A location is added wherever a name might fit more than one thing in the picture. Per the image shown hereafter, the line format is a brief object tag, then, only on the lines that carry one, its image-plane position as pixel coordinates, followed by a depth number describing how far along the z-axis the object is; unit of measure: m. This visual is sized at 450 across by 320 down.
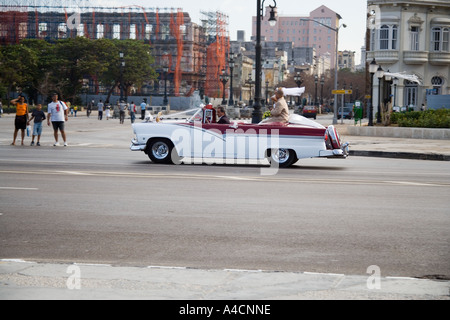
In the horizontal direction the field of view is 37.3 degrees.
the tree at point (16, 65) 89.31
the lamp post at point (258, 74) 28.00
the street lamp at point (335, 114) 53.00
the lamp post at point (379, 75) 39.53
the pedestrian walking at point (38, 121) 23.14
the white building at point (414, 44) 58.03
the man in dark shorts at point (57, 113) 22.17
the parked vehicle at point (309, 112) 70.69
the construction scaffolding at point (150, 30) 123.81
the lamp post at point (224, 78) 76.41
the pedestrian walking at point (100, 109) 57.88
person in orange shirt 22.95
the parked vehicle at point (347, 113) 76.46
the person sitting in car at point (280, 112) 16.94
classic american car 16.64
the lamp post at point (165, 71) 99.81
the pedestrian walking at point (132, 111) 49.21
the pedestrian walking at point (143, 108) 56.16
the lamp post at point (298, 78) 61.01
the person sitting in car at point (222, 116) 17.58
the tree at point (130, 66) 106.25
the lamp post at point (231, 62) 61.22
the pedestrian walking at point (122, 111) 50.25
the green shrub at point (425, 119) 32.16
